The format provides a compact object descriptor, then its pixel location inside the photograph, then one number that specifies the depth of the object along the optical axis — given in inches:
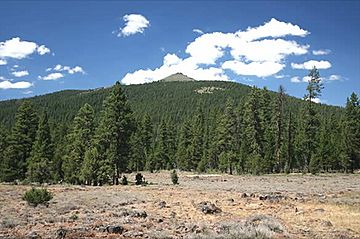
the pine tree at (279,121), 2625.5
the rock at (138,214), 874.4
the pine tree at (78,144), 1877.5
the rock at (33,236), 642.2
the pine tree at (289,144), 2519.7
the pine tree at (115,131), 1875.0
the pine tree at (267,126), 2726.6
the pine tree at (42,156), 1889.8
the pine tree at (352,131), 2620.6
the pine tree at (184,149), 3501.5
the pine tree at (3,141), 2640.3
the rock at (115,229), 700.7
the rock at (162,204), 1032.4
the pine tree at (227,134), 2931.8
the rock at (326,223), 761.0
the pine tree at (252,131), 2674.7
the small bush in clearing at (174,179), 1828.2
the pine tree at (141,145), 3612.5
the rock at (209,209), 940.6
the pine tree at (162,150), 3622.0
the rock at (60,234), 647.1
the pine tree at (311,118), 2549.2
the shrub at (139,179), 1843.6
